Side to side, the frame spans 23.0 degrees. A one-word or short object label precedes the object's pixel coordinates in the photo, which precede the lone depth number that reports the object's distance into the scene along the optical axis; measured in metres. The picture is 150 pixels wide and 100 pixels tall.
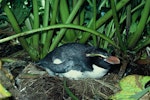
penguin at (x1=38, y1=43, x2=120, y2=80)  1.90
